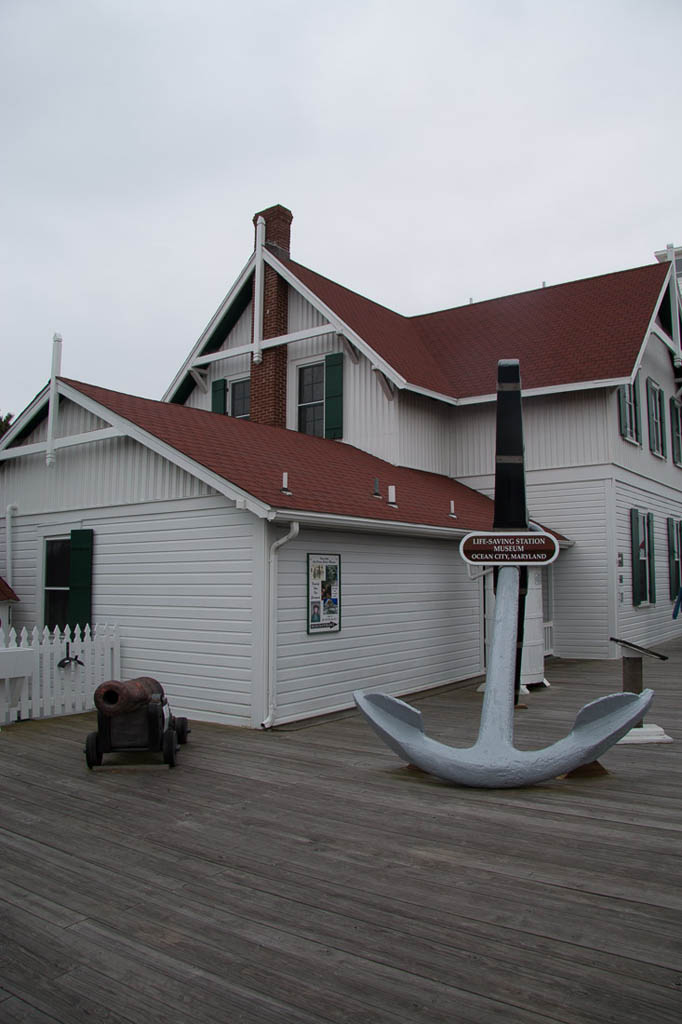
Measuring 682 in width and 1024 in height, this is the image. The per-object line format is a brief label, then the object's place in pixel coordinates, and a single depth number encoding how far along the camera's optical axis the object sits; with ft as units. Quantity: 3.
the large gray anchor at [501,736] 20.53
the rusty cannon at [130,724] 23.52
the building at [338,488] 31.68
